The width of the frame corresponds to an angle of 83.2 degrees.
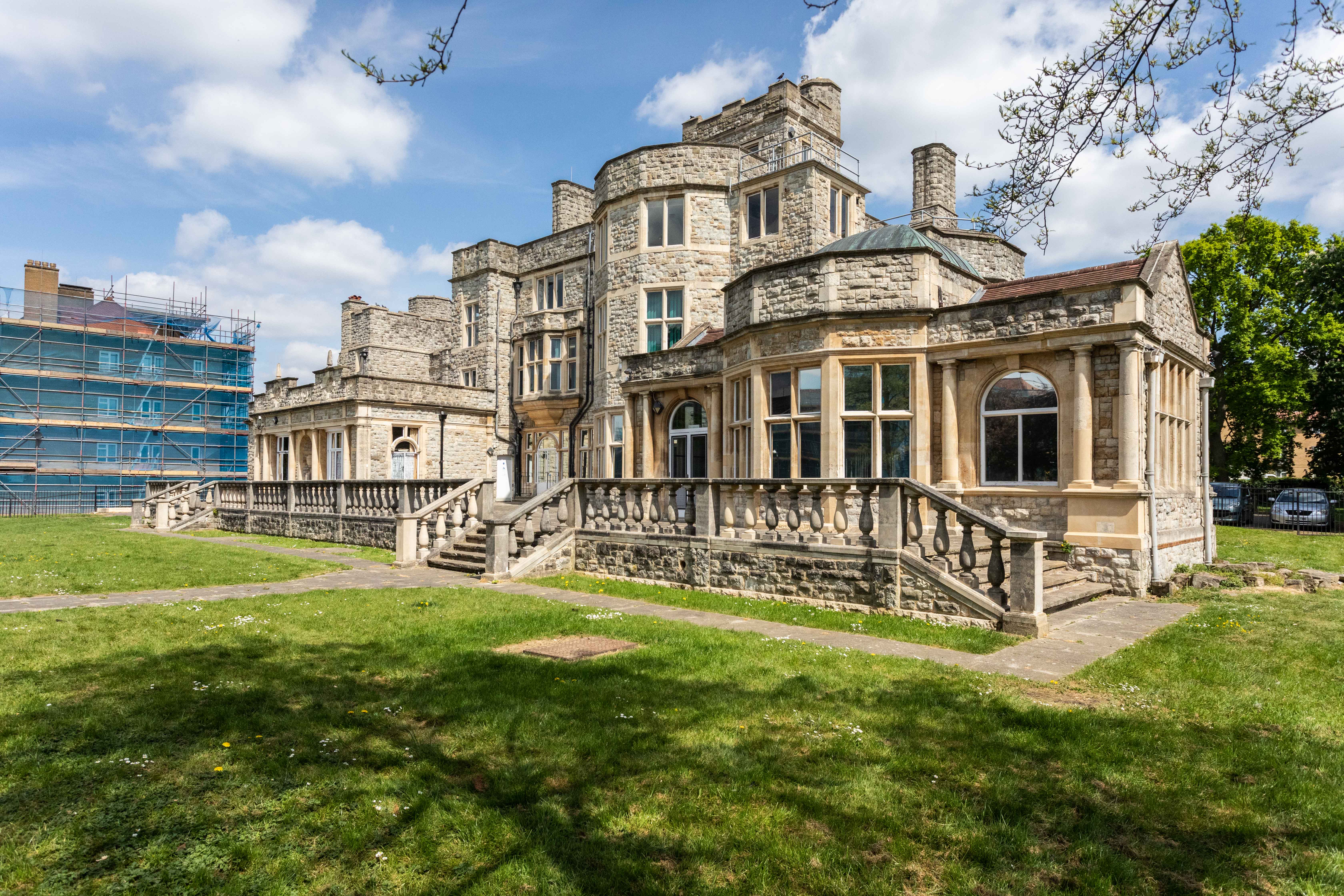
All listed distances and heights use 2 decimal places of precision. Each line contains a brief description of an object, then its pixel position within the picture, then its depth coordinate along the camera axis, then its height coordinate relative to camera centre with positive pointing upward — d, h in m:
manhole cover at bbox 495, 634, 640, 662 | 7.64 -1.90
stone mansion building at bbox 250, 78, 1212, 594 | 12.54 +2.48
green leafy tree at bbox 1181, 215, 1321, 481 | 30.47 +5.73
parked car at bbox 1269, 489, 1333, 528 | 25.77 -1.53
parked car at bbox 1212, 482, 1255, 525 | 27.59 -1.51
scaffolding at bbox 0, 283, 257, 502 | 37.72 +3.97
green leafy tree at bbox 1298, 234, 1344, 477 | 29.55 +4.81
